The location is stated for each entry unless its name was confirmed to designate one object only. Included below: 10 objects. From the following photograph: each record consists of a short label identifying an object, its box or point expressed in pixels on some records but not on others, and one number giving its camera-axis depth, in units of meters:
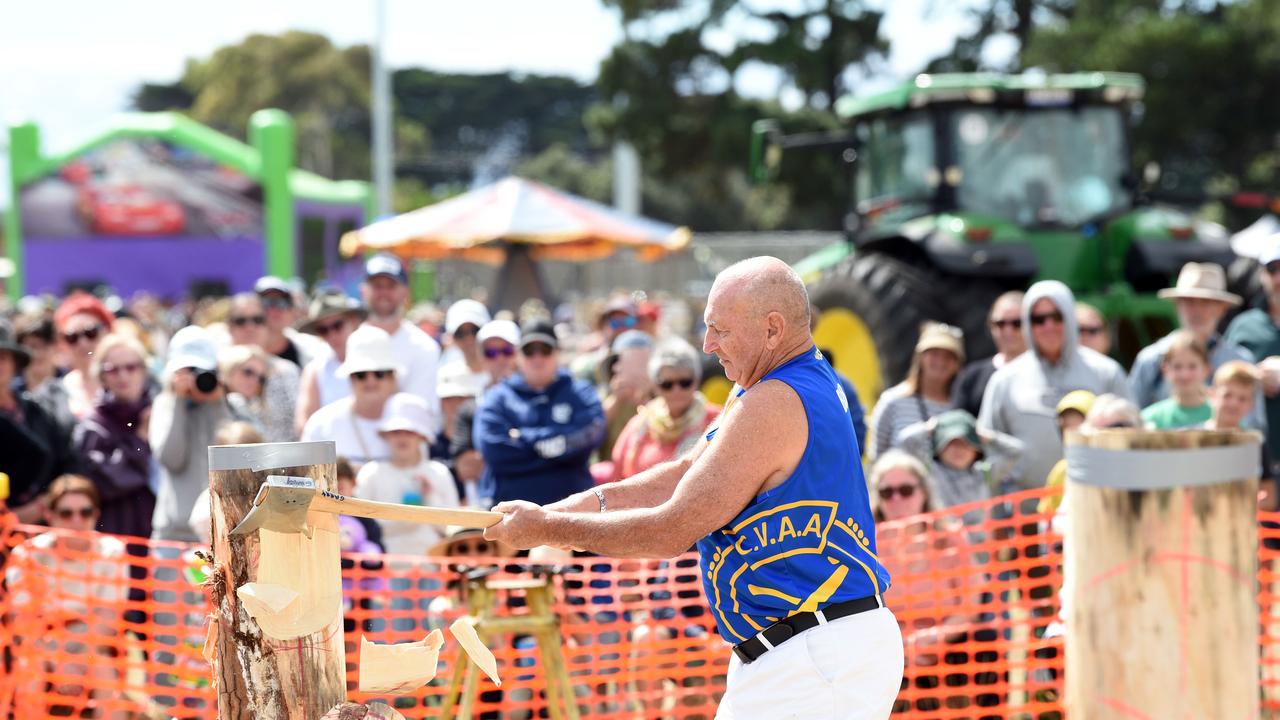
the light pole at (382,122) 54.41
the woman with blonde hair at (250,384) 13.86
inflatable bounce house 57.41
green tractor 19.37
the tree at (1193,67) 57.16
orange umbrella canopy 31.97
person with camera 12.51
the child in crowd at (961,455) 12.91
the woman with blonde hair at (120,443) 13.16
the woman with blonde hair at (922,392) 13.84
